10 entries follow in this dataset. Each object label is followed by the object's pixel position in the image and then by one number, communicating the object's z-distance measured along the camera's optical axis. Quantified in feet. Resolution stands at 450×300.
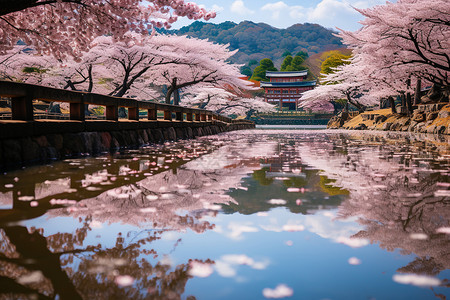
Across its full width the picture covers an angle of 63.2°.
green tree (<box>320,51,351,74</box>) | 173.88
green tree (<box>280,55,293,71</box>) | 322.94
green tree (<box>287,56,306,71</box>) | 304.75
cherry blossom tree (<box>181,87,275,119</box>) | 137.39
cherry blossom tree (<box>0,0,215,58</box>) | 30.63
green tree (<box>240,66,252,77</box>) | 371.15
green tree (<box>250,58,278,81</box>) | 291.17
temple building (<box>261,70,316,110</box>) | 258.98
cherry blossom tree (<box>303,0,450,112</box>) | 50.39
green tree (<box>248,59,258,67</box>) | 447.75
